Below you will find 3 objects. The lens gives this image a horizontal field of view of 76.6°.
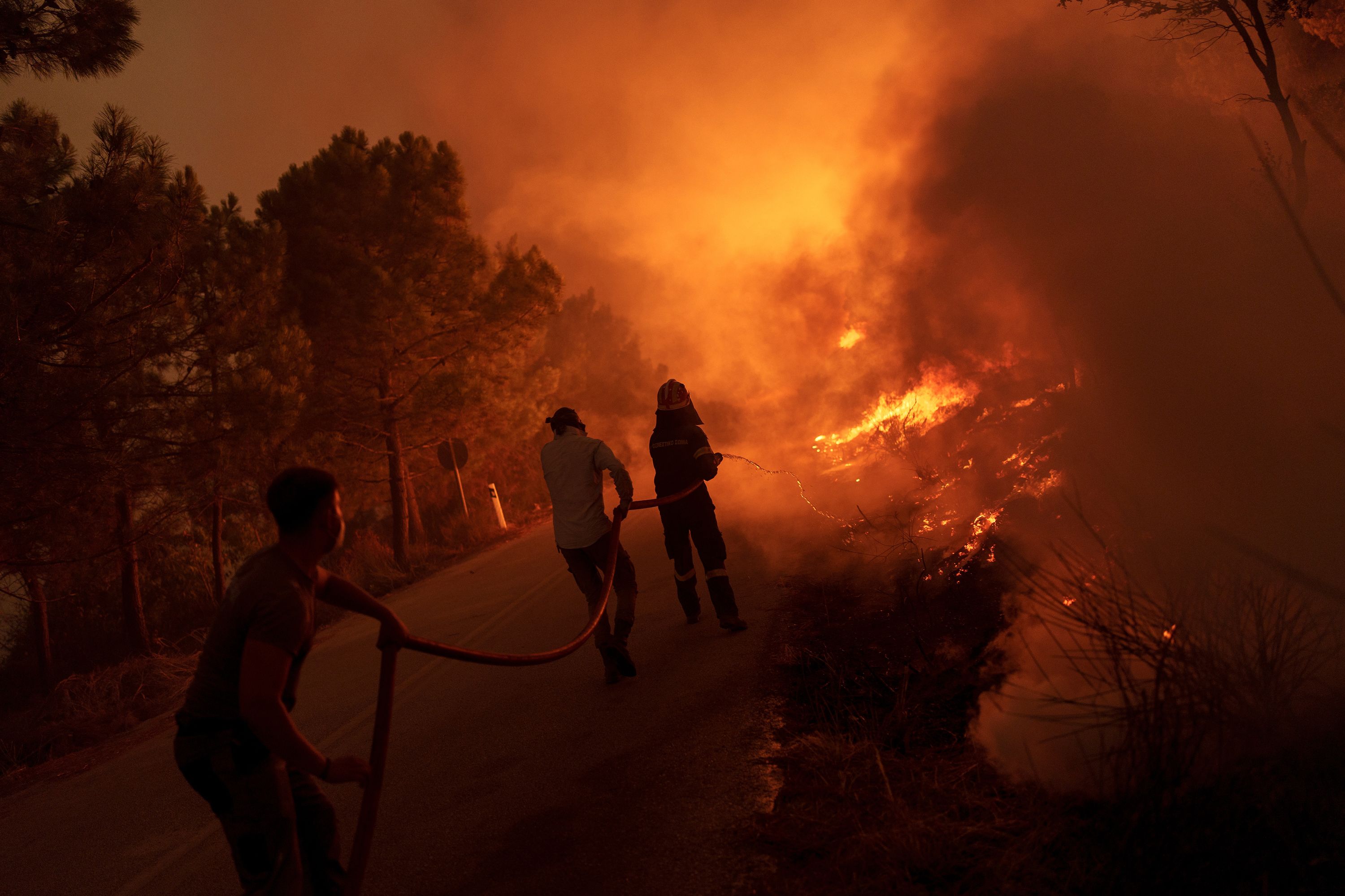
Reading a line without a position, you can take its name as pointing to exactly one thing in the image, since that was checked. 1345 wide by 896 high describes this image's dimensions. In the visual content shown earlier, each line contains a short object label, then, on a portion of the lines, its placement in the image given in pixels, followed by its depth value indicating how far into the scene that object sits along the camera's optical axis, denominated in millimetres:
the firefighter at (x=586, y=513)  5969
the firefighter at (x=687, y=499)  6770
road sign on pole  19656
